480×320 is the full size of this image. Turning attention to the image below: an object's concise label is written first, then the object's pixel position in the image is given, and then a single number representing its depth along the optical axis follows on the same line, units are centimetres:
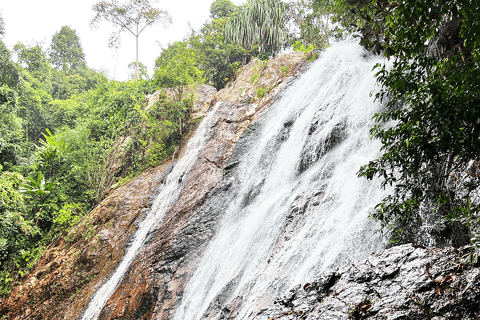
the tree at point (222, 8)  2638
